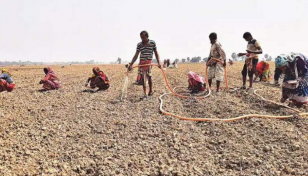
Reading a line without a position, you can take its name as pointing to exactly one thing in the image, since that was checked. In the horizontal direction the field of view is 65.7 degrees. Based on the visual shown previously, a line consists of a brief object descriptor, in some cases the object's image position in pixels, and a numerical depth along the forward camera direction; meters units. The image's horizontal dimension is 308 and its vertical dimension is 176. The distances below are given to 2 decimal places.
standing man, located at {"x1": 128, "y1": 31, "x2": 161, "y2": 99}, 6.46
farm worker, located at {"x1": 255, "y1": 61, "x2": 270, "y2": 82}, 11.53
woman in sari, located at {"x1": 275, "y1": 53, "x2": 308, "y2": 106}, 4.82
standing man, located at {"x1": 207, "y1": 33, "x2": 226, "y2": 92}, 7.07
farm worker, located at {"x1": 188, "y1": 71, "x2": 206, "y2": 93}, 7.99
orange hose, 4.61
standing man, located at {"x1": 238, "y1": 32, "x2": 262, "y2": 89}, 7.36
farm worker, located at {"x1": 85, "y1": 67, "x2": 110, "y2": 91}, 9.02
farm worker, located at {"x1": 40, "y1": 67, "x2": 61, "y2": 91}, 8.83
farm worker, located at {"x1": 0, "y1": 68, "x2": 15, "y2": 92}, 8.21
